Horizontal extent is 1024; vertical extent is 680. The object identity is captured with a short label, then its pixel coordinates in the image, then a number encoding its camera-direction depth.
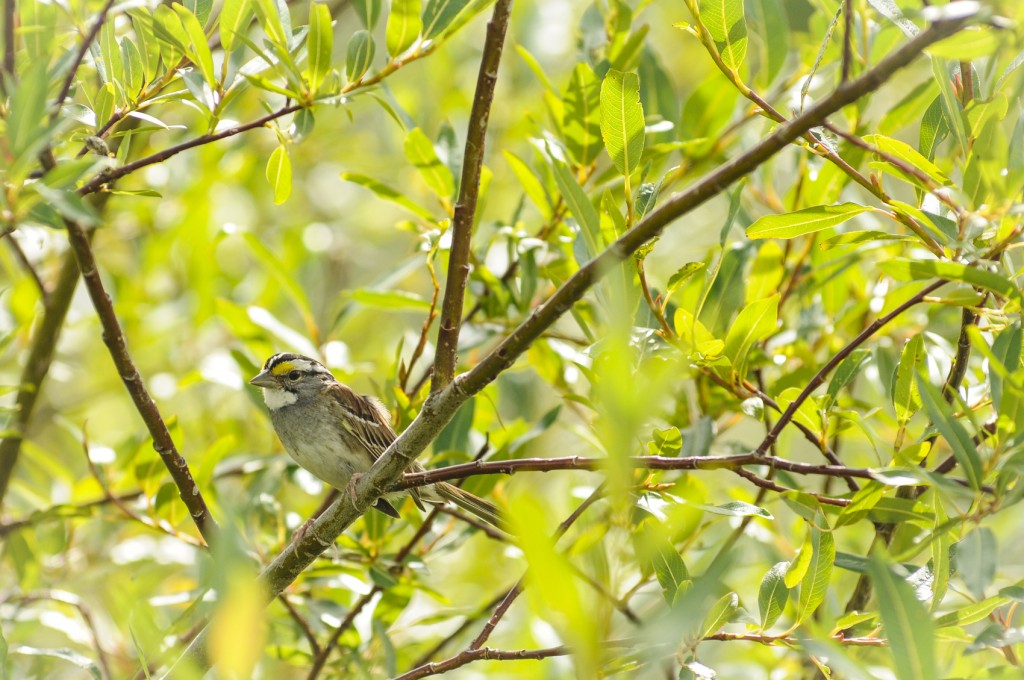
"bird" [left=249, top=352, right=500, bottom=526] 7.67
